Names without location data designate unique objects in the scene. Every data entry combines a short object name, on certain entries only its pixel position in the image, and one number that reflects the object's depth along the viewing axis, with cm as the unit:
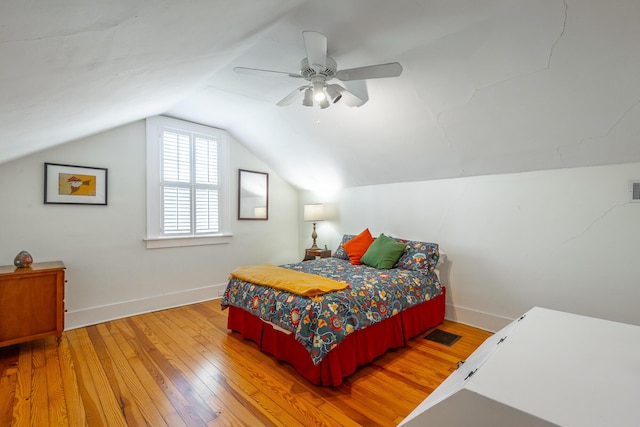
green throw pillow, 324
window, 373
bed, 204
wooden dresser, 245
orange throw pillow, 360
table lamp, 461
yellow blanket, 225
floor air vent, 280
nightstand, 441
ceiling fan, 182
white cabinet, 81
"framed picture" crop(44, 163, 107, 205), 305
